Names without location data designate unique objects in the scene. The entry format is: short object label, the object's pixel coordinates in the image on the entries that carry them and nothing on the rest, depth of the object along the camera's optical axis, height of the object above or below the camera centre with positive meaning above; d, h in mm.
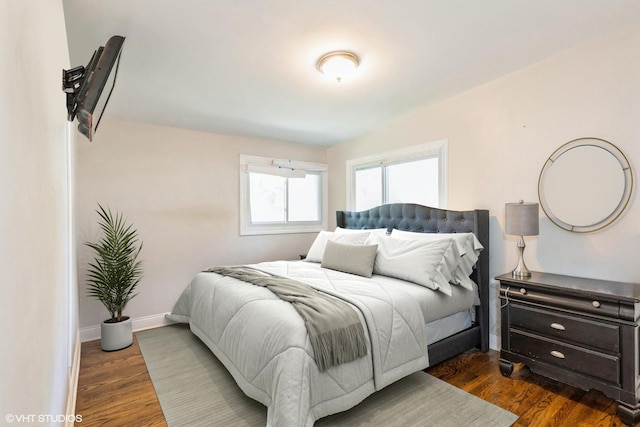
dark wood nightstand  1825 -841
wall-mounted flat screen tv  1472 +659
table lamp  2377 -108
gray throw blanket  1700 -677
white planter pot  2896 -1164
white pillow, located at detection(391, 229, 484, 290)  2652 -393
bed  1672 -769
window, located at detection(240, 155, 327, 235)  4250 +241
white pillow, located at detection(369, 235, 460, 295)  2492 -457
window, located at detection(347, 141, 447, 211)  3385 +413
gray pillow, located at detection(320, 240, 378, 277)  2893 -473
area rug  1860 -1283
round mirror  2160 +170
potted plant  2904 -676
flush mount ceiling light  2232 +1114
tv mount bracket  1537 +668
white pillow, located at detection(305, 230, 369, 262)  3408 -333
